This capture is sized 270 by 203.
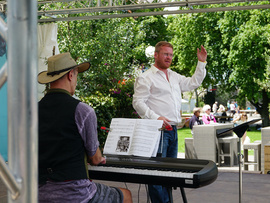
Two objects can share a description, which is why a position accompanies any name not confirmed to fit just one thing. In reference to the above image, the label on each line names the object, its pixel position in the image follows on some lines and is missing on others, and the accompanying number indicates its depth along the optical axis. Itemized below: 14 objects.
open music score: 3.31
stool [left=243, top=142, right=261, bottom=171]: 8.98
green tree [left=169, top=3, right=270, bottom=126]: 22.81
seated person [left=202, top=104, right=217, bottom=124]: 12.32
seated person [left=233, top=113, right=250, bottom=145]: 9.74
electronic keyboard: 2.86
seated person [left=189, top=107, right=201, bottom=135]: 11.19
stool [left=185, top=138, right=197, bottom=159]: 10.09
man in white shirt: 4.25
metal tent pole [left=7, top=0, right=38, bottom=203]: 1.01
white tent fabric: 9.38
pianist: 2.61
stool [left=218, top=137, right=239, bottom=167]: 9.95
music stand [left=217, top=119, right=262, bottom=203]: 3.84
